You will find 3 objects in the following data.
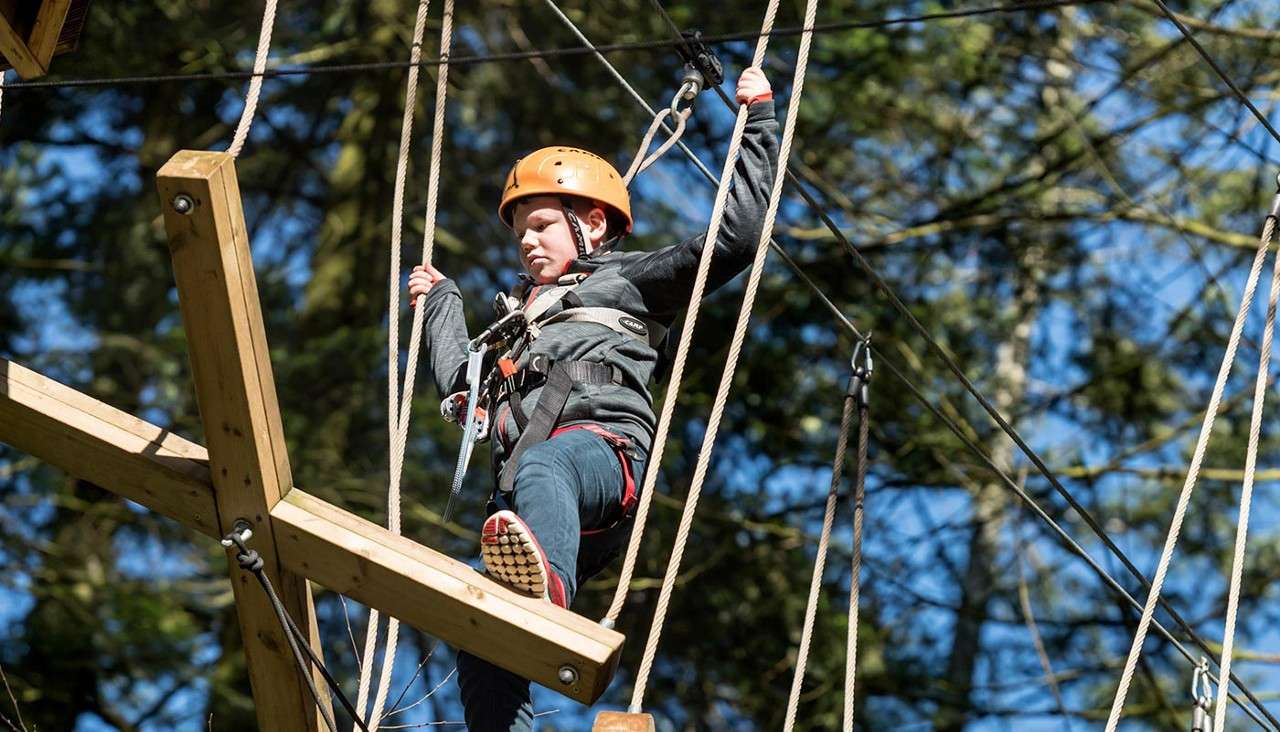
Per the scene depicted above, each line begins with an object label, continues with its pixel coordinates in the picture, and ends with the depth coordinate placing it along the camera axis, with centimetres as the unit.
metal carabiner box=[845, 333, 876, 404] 877
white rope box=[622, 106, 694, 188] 874
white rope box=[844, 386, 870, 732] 805
